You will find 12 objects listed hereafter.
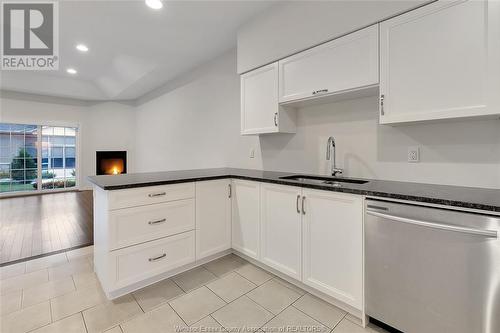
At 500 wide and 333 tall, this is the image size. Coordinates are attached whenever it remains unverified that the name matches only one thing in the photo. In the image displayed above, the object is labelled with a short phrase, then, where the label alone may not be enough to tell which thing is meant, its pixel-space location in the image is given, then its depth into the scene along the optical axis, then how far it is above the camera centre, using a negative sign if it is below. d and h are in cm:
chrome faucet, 220 +9
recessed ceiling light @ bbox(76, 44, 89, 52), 364 +185
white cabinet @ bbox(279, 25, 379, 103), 174 +80
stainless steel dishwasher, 113 -57
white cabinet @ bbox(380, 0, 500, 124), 131 +63
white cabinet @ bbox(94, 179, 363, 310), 167 -58
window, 586 +17
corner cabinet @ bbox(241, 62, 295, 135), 243 +64
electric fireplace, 692 +5
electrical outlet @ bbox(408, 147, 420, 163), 180 +8
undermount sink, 203 -14
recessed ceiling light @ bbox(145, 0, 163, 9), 238 +166
